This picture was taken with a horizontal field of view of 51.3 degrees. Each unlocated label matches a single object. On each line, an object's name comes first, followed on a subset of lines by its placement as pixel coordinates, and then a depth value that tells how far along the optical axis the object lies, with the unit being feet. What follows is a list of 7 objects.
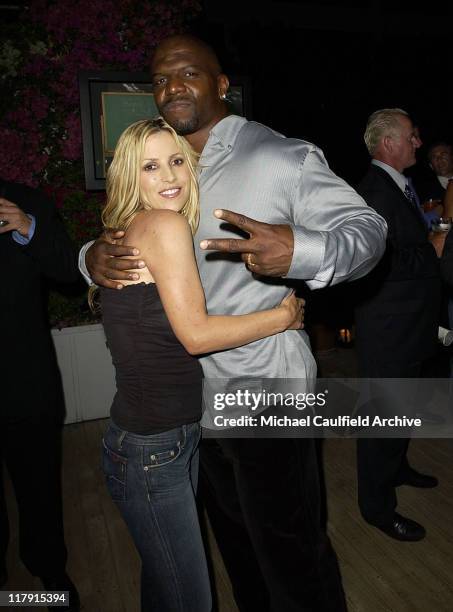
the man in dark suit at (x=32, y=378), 6.49
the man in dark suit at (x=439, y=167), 17.45
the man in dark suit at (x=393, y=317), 8.06
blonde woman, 4.34
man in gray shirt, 4.56
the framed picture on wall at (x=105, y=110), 13.39
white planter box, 13.48
